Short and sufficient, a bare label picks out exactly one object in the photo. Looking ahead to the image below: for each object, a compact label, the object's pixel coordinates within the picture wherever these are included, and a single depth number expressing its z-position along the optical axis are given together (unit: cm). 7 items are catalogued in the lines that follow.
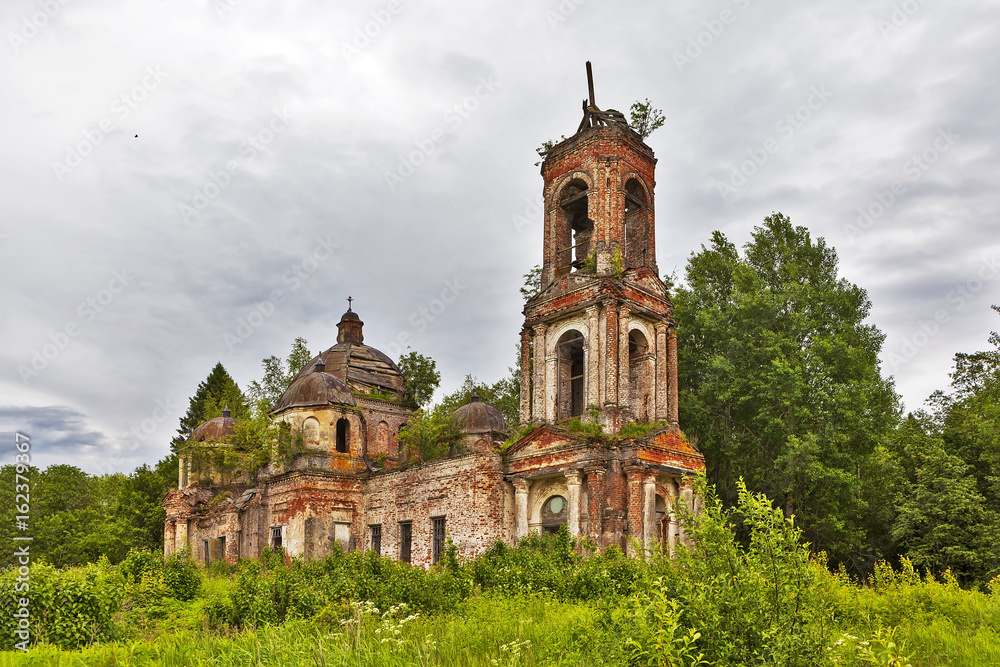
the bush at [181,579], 1493
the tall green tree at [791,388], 2505
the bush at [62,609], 942
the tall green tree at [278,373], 4553
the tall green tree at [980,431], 2417
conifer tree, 4875
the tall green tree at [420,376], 3834
